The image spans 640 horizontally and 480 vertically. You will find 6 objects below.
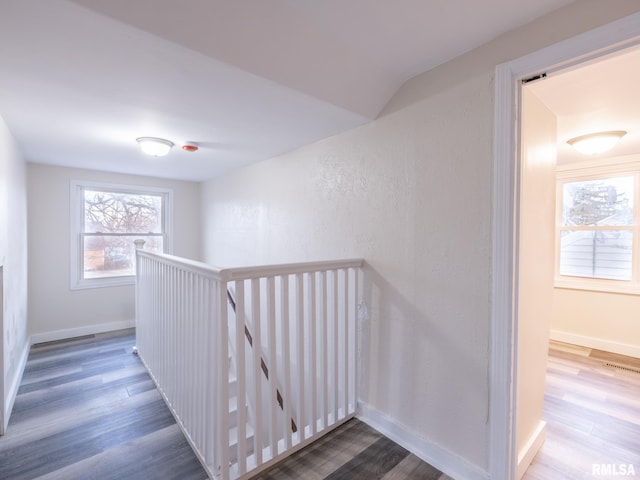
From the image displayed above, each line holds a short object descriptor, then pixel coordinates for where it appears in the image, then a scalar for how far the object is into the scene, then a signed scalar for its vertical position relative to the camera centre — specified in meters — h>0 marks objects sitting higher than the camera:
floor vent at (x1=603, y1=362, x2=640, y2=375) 2.80 -1.29
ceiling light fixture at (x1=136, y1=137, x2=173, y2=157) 2.40 +0.74
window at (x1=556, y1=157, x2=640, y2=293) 3.18 +0.09
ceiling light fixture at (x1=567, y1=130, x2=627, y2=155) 2.26 +0.74
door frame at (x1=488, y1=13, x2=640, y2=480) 1.33 -0.14
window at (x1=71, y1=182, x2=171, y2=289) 3.63 +0.08
